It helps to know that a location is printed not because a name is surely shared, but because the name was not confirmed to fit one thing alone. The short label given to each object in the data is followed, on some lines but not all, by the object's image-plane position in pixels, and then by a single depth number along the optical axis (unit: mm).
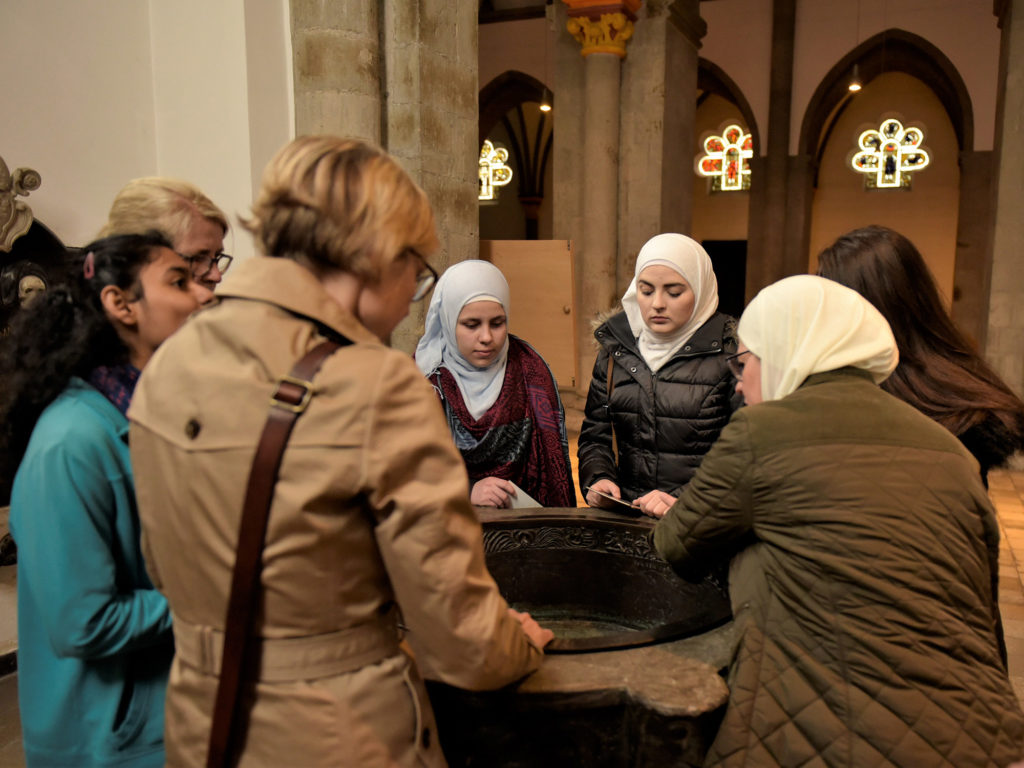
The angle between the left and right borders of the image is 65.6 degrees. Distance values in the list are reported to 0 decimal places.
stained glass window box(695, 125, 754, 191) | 18297
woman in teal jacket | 1309
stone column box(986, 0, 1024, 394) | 7789
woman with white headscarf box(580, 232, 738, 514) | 2557
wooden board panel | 4480
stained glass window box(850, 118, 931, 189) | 16719
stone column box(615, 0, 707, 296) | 8203
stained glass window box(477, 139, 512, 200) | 19781
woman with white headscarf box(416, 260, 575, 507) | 2672
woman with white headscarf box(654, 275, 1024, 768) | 1369
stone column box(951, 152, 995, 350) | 13204
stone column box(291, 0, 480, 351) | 3760
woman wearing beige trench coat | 995
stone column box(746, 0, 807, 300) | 14289
